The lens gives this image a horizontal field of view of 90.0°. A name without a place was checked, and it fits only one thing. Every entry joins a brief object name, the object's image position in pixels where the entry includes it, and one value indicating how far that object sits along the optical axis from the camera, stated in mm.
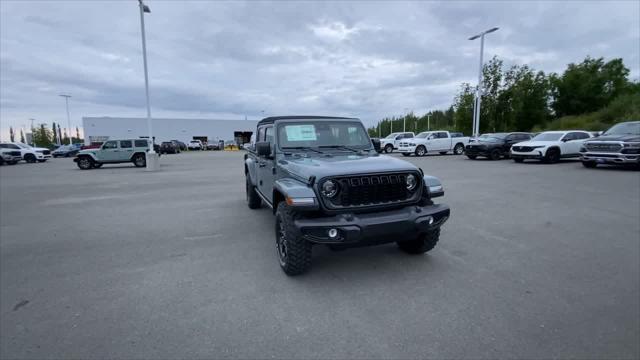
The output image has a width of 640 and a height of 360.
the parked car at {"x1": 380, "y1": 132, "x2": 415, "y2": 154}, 29484
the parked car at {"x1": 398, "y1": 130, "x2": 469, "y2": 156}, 23812
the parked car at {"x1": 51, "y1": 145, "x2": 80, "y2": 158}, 37281
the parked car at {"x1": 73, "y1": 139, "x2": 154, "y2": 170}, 18875
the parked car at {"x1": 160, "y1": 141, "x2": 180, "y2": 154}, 38094
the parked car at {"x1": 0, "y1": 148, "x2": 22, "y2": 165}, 24172
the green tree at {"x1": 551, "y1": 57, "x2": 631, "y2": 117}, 41375
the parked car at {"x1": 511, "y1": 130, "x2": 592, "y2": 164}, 16188
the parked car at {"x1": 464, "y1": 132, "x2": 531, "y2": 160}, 19078
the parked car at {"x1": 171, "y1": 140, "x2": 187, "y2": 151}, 48688
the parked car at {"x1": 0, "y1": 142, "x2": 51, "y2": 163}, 25219
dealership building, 58531
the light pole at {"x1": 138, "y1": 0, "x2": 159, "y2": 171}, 15961
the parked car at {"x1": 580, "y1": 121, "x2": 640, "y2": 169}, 12211
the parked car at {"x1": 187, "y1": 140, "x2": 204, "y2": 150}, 53594
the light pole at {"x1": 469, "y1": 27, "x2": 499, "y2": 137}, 24200
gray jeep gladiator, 3281
